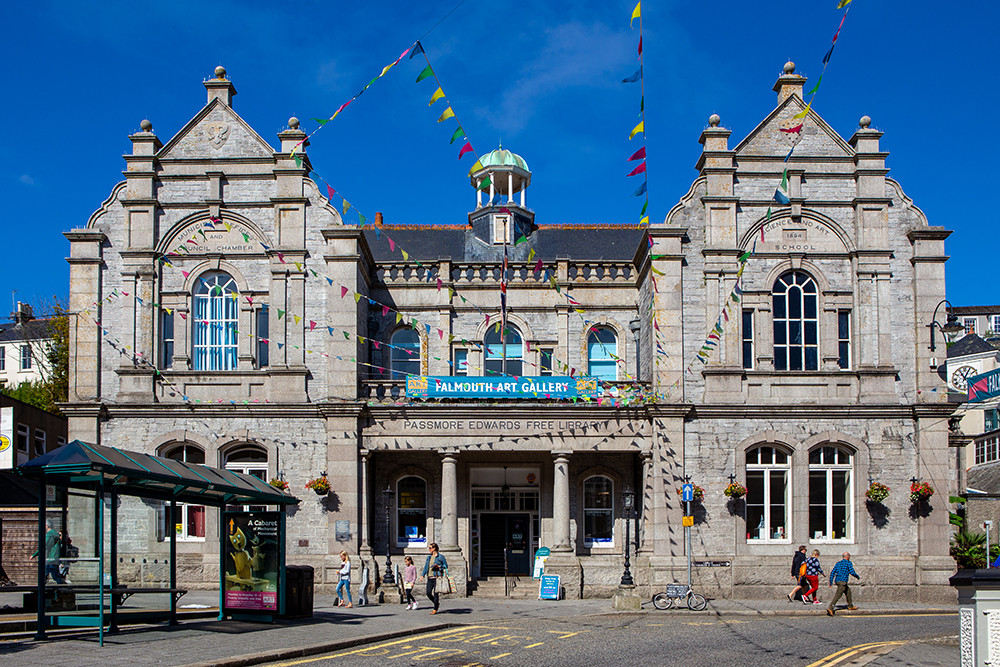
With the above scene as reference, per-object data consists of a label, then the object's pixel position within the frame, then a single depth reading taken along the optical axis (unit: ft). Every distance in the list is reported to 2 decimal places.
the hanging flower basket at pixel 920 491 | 87.81
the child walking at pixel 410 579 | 79.15
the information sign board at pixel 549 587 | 87.56
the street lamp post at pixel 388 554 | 86.63
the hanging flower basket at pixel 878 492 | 87.92
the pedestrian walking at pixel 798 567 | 84.07
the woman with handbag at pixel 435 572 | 75.41
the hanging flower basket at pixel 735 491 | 88.38
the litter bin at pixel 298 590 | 65.46
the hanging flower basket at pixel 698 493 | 88.17
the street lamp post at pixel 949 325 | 89.89
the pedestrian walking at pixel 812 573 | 83.20
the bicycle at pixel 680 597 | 78.28
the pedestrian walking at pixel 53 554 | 52.54
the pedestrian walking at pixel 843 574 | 78.43
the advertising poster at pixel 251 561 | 63.00
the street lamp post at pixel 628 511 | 83.56
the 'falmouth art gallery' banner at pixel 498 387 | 91.25
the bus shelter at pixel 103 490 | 50.60
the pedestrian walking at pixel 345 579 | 80.07
